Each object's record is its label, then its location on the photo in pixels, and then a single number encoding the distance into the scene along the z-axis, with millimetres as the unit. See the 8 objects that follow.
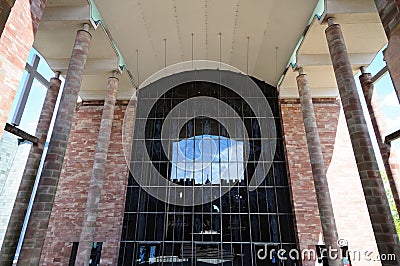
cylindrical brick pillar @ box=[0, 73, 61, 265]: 8172
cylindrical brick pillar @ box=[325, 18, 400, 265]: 5859
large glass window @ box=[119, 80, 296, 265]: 11344
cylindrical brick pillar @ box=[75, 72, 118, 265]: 8771
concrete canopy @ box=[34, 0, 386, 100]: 8609
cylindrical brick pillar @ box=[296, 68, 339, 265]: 8312
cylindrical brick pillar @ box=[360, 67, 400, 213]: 9656
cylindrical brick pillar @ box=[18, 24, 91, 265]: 6258
